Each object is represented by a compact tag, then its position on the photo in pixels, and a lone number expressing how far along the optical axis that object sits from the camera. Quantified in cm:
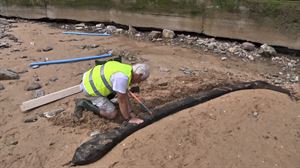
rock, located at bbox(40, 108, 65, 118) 446
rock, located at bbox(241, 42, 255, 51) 681
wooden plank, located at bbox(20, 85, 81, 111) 461
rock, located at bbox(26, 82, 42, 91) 522
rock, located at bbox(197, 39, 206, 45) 723
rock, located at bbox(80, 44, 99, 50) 709
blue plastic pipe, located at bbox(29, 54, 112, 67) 613
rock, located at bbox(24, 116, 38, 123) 438
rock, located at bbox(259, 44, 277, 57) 655
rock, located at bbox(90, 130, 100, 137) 392
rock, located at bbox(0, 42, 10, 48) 712
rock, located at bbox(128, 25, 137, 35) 817
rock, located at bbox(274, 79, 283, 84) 561
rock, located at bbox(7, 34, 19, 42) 763
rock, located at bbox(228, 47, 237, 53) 680
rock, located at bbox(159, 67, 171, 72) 579
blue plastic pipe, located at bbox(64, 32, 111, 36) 812
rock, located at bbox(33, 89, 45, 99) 501
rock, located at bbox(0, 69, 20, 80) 551
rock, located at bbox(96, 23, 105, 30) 868
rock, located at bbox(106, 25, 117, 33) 839
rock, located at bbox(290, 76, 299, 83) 572
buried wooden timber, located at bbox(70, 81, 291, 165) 355
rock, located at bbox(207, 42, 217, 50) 700
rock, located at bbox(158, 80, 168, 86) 516
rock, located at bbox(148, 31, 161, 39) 773
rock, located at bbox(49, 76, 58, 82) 552
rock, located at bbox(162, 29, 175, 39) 764
